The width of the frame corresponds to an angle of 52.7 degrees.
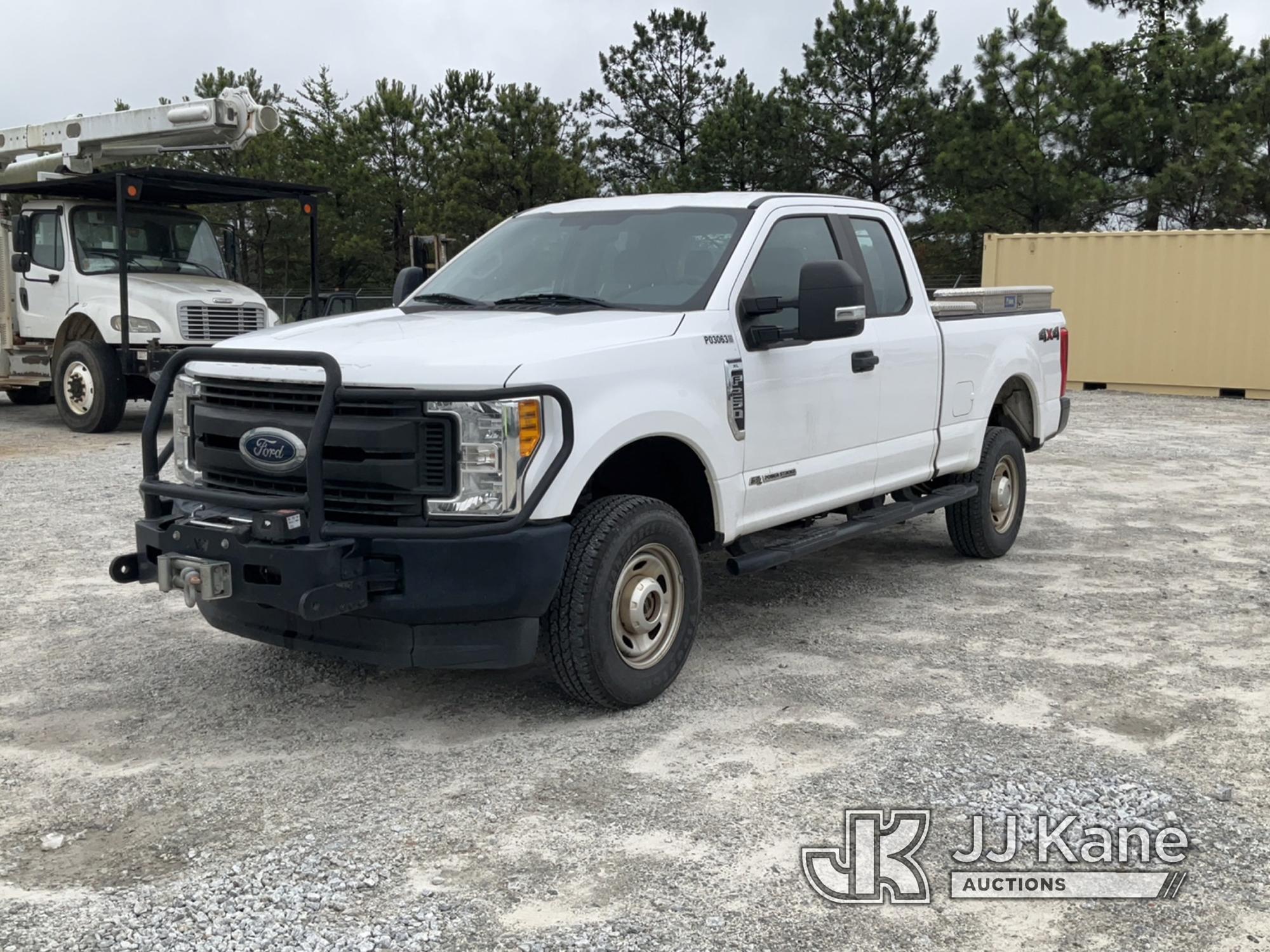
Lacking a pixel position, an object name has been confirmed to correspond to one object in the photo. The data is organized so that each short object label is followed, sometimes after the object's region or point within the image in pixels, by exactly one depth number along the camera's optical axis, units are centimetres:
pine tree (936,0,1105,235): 2944
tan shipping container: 1956
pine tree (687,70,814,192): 3475
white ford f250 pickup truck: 432
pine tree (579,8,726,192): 4041
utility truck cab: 1334
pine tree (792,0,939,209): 3425
